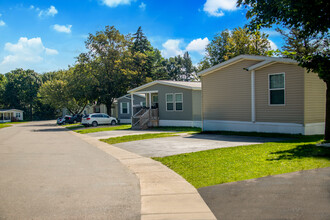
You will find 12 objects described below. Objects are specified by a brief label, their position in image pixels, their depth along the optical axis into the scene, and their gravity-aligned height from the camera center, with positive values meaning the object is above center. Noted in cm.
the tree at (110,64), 3925 +581
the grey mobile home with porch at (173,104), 2491 +38
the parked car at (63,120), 4431 -156
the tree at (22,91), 7781 +490
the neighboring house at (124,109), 3668 -5
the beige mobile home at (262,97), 1492 +56
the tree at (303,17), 1052 +337
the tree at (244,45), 4166 +868
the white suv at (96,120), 3365 -121
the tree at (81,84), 3834 +318
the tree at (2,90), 7831 +519
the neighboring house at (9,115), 6981 -115
